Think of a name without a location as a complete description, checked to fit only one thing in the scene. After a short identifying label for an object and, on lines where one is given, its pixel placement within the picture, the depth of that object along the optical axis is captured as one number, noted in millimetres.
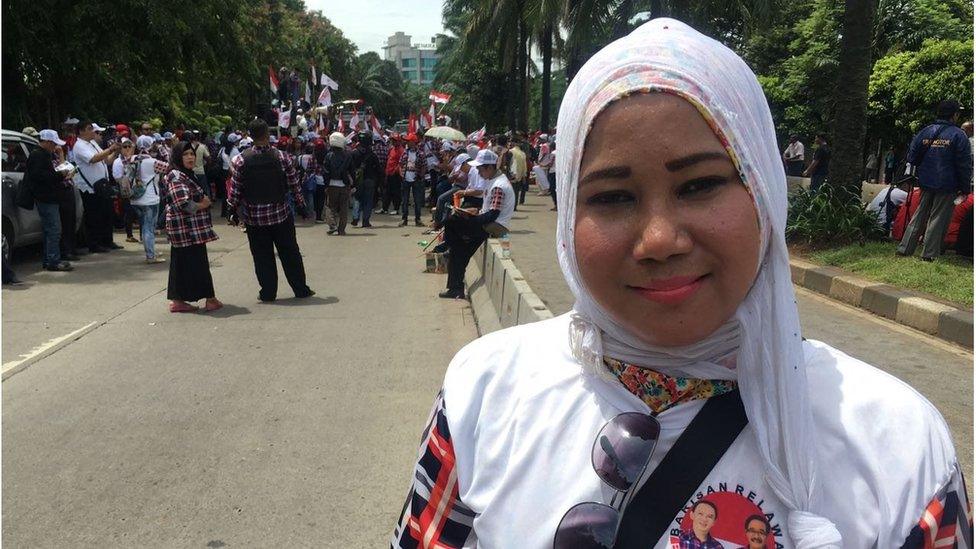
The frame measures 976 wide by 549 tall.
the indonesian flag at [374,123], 24203
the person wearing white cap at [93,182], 12023
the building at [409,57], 195500
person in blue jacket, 8992
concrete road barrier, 6125
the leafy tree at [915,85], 16016
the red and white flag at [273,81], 22609
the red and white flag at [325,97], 25375
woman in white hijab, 1272
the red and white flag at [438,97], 31812
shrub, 10719
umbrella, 26625
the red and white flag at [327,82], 26120
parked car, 10711
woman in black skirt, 8297
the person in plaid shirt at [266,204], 8773
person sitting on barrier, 9297
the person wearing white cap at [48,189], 10586
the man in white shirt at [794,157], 18625
